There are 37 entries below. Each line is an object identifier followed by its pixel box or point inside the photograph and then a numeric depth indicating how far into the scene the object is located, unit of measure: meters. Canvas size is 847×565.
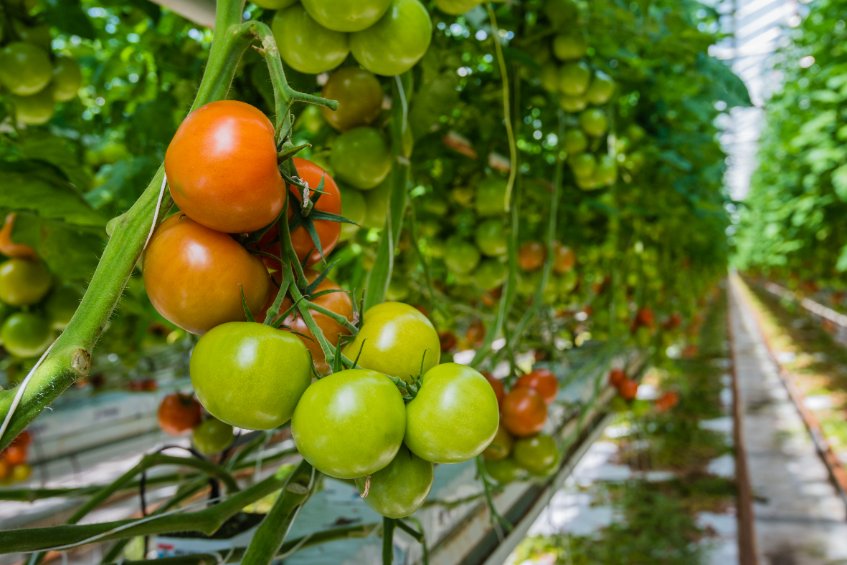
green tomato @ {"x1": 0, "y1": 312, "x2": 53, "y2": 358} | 0.86
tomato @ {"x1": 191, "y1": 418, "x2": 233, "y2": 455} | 0.89
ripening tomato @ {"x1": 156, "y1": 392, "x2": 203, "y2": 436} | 0.93
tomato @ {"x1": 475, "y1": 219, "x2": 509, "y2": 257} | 1.09
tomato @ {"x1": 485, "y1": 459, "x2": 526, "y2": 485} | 0.85
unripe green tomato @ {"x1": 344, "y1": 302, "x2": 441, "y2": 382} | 0.35
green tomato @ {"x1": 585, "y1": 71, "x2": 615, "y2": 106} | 1.09
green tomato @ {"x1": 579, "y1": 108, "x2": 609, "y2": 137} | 1.20
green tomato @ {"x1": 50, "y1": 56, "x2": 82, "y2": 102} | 0.83
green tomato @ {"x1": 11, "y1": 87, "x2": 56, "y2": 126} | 0.80
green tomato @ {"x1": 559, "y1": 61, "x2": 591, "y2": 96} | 1.05
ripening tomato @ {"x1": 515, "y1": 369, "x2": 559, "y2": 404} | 0.89
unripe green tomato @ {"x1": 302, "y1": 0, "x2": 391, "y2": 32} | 0.38
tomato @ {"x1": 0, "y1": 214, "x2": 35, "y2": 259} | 0.83
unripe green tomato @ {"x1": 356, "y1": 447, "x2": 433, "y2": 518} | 0.34
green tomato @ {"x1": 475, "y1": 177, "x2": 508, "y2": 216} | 1.05
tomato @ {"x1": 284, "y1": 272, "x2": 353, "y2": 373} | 0.36
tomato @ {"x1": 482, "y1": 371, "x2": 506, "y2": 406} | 0.83
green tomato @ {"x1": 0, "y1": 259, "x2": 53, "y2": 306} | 0.85
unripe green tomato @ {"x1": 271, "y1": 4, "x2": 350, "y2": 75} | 0.43
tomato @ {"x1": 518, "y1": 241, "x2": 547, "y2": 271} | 1.30
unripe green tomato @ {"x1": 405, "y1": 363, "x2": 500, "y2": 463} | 0.31
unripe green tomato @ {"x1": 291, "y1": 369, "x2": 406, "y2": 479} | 0.29
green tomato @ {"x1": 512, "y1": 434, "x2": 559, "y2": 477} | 0.83
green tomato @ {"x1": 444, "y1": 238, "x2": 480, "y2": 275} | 1.13
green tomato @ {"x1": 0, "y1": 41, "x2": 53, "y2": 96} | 0.75
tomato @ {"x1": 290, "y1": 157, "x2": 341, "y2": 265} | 0.35
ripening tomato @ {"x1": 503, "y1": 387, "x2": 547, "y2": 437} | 0.81
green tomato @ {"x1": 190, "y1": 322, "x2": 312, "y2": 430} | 0.29
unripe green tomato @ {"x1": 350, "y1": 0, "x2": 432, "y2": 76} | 0.43
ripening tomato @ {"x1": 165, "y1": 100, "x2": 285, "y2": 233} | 0.28
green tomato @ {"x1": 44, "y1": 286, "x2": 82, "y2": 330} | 0.90
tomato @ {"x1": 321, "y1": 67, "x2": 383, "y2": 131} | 0.60
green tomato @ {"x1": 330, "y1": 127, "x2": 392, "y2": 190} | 0.61
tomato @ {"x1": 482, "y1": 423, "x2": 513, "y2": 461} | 0.82
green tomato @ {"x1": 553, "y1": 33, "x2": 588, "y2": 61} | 1.03
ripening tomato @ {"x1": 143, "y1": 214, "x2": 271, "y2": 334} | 0.30
